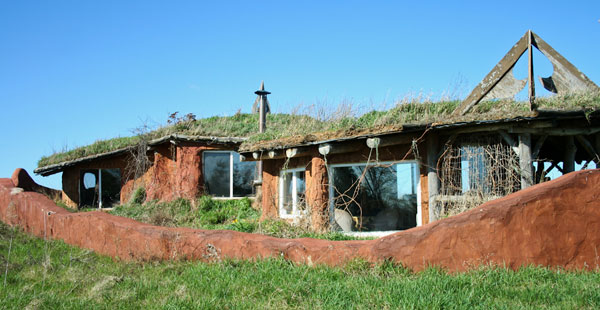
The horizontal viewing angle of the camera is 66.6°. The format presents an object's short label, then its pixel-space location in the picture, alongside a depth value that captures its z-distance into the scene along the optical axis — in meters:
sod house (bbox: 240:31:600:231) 7.88
